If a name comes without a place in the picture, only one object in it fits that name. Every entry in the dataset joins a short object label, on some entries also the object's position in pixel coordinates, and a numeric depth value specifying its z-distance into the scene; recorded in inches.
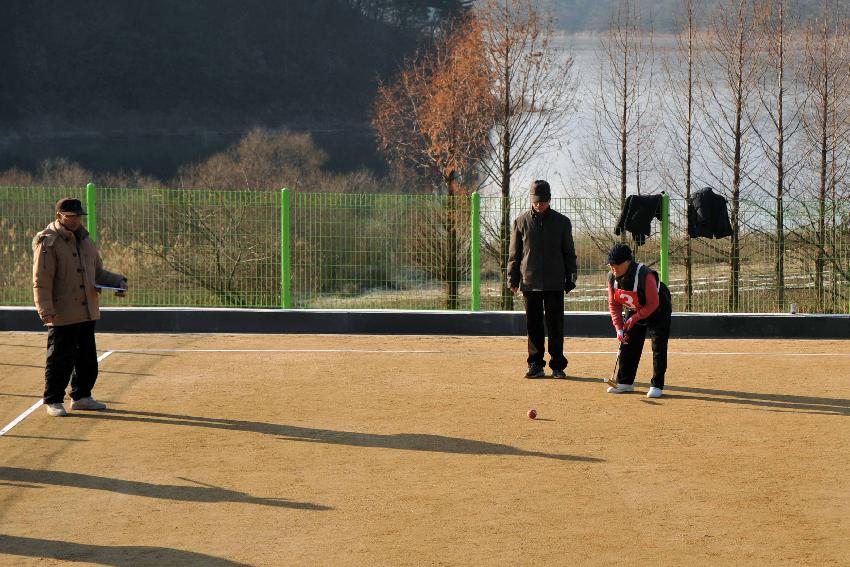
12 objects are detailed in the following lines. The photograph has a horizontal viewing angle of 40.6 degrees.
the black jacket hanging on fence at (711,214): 665.6
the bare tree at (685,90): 1295.5
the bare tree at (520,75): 1120.2
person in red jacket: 423.5
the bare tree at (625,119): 1307.8
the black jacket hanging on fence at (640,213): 655.8
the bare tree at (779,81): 1189.1
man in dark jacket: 474.3
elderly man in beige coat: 390.3
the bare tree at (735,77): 1151.0
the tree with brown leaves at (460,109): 1289.0
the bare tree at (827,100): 1163.3
